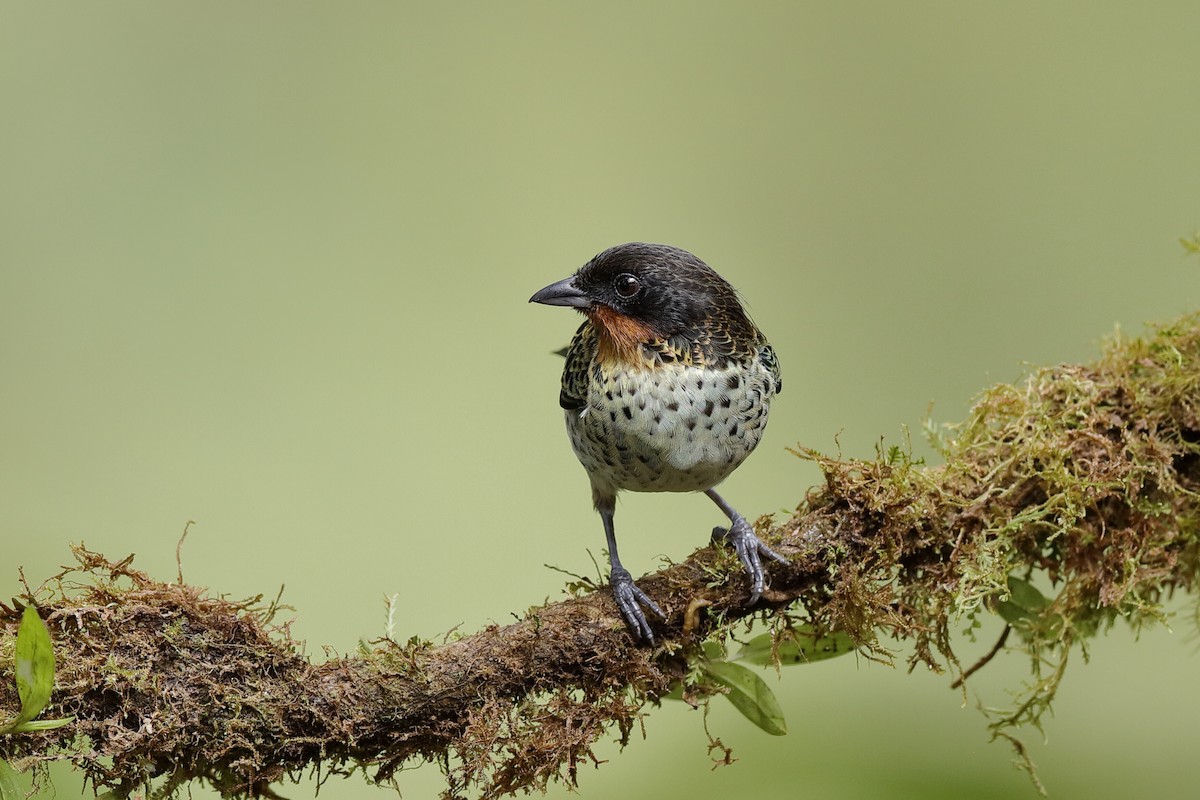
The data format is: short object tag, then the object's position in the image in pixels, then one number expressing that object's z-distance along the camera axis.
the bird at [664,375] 3.83
